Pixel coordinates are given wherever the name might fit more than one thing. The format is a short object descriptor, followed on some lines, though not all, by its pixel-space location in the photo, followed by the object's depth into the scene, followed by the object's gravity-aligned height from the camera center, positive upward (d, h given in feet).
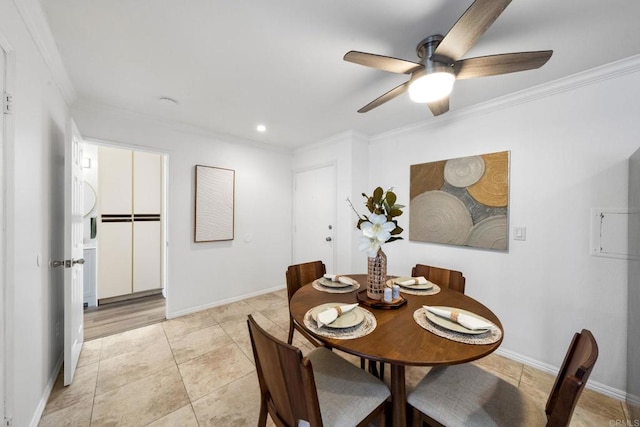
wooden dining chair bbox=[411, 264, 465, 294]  6.06 -1.74
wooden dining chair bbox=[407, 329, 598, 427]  3.05 -2.70
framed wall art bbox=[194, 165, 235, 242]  10.11 +0.27
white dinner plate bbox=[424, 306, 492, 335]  3.57 -1.77
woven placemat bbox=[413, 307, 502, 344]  3.43 -1.83
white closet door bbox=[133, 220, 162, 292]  11.62 -2.31
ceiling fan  3.55 +2.65
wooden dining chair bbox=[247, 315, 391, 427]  2.79 -2.70
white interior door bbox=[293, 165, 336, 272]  11.20 -0.24
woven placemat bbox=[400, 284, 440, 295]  5.37 -1.80
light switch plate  6.88 -0.59
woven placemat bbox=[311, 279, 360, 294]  5.51 -1.83
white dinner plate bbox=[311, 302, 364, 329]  3.76 -1.78
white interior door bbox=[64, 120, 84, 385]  5.68 -1.10
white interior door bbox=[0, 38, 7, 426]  3.59 -1.10
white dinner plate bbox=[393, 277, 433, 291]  5.51 -1.73
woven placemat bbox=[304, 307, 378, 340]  3.56 -1.84
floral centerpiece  4.51 -0.40
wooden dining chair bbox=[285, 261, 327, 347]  6.87 -1.94
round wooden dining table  3.11 -1.87
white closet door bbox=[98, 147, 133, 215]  10.87 +1.30
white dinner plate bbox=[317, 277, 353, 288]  5.76 -1.77
